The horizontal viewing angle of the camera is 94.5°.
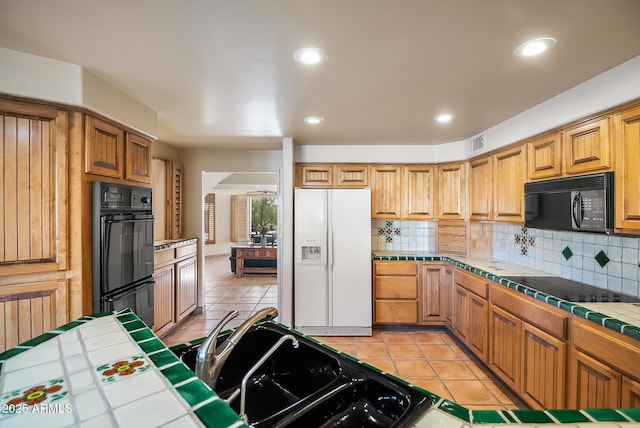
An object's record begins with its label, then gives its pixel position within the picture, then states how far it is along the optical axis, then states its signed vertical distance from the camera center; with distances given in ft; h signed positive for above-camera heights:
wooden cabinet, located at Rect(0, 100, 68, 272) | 5.48 +0.49
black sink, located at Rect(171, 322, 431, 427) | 2.79 -1.98
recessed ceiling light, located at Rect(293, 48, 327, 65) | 5.21 +2.87
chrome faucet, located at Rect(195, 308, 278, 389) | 2.89 -1.42
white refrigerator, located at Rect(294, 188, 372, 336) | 11.34 -1.93
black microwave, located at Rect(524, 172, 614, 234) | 5.82 +0.22
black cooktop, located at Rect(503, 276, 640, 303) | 6.10 -1.76
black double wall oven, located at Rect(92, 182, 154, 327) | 6.37 -0.83
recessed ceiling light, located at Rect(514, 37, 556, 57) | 4.83 +2.83
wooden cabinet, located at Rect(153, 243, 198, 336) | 10.35 -2.79
